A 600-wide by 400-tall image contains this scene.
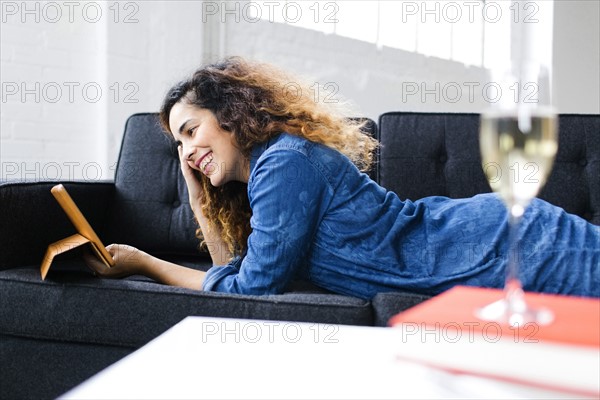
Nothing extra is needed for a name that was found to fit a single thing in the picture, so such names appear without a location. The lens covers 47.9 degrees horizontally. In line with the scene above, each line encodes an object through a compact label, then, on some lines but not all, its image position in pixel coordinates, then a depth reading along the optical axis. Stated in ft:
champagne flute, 1.74
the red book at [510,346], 1.44
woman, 4.40
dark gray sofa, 4.53
